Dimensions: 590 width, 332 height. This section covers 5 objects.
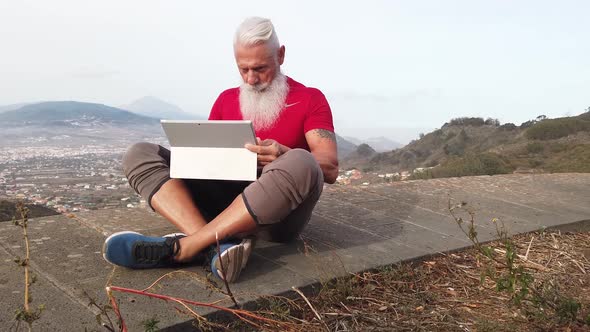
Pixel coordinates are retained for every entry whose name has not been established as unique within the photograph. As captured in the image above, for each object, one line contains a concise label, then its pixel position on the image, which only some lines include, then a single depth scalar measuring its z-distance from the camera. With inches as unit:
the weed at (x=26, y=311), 56.6
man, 92.8
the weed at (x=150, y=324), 66.7
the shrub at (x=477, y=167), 388.2
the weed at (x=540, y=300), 75.5
